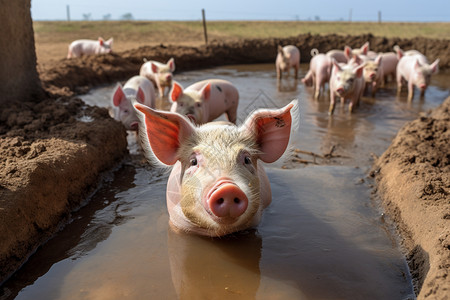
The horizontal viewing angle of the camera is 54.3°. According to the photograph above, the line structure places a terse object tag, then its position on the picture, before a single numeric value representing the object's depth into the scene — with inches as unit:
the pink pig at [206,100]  244.2
